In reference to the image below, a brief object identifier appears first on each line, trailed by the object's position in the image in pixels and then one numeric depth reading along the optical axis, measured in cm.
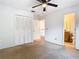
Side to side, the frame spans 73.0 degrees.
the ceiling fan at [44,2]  220
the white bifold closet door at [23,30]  351
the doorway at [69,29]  440
